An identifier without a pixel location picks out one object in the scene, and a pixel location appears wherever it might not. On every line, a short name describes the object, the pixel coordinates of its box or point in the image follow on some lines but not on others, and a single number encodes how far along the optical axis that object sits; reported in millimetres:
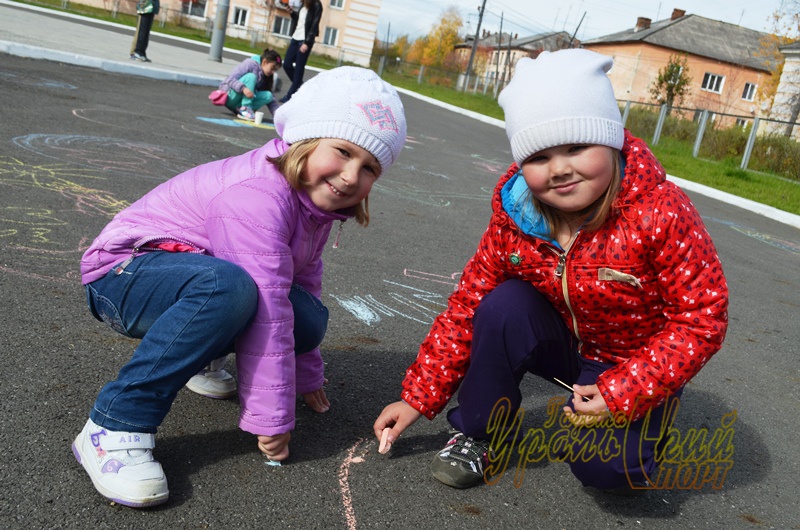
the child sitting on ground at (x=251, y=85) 9164
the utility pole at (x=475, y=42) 39212
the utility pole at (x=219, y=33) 15219
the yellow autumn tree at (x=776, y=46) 27250
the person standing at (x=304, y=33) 11883
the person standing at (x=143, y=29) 12625
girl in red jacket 1907
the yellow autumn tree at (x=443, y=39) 72250
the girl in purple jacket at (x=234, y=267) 1774
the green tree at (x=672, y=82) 36562
